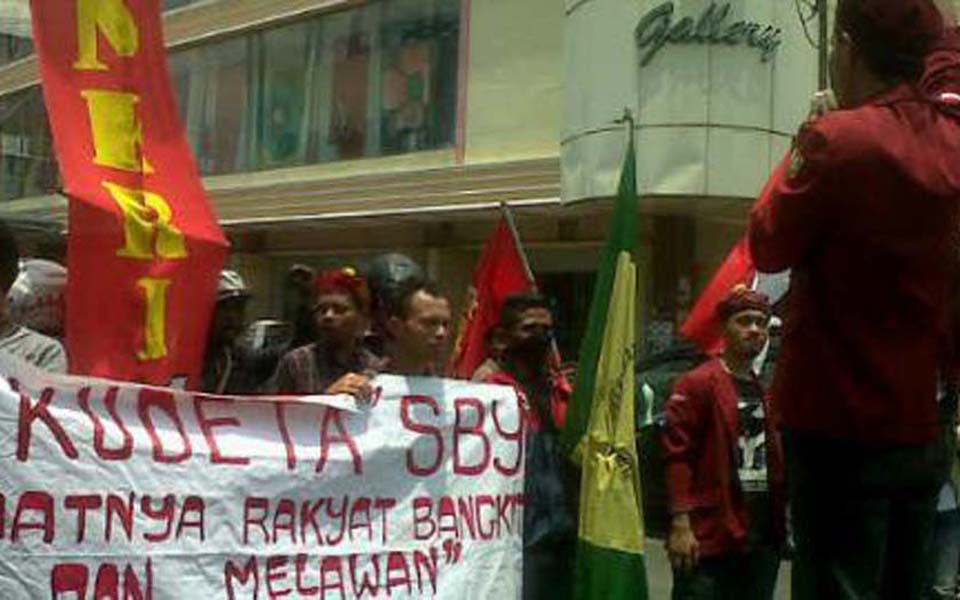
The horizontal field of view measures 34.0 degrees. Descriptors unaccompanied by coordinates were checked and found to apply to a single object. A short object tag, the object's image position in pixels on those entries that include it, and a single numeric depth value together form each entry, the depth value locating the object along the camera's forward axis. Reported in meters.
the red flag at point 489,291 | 6.18
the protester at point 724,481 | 5.34
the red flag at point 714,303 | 5.71
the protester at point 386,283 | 4.99
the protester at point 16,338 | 4.51
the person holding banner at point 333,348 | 5.12
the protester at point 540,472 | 4.92
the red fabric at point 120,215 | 4.06
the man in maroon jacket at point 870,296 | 3.07
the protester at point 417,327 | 4.86
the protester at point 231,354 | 5.98
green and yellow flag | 4.71
